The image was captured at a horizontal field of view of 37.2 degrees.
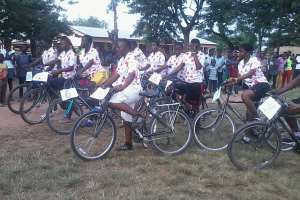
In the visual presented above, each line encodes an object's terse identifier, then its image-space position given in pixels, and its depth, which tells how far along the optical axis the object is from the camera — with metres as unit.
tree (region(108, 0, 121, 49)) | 31.64
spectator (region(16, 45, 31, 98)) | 13.37
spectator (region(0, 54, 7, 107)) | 12.29
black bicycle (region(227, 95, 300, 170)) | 6.09
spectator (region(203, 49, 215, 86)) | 17.86
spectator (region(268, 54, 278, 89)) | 21.75
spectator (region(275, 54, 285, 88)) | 21.72
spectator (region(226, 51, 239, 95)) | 18.16
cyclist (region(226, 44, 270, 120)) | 7.53
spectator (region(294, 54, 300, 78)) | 22.58
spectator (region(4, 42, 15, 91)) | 13.41
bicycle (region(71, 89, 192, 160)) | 6.49
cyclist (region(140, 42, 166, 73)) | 12.42
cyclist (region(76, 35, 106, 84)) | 9.09
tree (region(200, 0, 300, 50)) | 9.80
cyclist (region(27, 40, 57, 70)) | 10.86
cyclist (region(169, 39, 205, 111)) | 8.59
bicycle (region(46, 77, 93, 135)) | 8.23
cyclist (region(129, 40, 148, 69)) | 6.98
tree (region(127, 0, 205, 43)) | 27.05
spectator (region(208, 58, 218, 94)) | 17.90
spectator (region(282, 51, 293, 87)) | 21.56
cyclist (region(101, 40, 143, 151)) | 6.74
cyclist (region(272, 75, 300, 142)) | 6.16
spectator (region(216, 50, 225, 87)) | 18.30
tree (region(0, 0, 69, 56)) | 17.58
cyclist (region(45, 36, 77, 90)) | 9.09
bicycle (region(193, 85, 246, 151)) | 7.34
